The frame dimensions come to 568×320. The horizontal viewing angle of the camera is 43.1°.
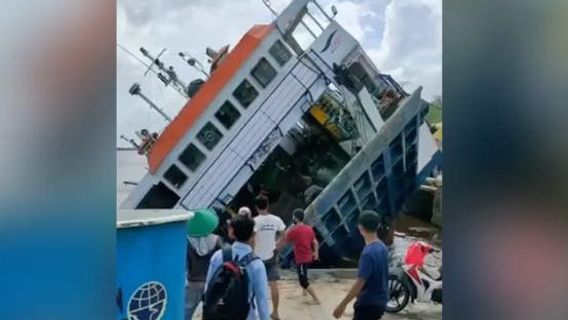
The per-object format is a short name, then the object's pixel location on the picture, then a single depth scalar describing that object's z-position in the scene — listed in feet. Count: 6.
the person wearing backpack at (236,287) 8.13
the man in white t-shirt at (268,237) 13.99
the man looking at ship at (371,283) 9.95
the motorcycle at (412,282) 13.96
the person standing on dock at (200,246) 13.51
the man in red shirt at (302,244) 14.49
